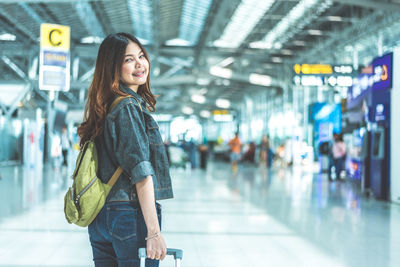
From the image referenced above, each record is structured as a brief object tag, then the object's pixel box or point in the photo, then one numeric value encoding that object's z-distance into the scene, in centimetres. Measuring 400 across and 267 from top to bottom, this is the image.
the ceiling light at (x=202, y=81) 3147
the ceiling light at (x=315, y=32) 2482
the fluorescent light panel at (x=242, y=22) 2056
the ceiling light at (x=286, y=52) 3012
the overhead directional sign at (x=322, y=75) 1535
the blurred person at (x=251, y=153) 2970
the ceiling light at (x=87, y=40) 2789
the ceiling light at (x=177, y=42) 2914
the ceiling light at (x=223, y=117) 3603
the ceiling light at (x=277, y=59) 3278
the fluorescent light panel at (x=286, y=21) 1994
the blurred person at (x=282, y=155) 2937
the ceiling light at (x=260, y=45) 2795
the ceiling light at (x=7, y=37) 1864
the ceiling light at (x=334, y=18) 2217
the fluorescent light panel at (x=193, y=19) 2047
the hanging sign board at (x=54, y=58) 1080
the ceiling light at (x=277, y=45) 2824
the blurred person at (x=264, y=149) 2700
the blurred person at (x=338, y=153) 1689
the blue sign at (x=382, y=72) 1062
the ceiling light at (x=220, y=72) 3100
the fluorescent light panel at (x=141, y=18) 2036
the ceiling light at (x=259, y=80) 3226
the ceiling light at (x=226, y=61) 3150
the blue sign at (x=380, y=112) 1094
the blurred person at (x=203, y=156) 2405
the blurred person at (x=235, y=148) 2517
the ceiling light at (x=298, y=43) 2733
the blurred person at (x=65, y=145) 2025
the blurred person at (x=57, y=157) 1862
